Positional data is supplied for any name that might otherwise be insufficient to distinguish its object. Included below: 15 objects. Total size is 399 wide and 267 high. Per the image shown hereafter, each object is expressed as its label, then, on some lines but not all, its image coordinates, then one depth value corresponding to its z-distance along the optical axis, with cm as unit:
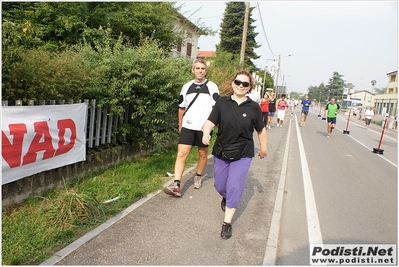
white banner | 335
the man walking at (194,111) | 445
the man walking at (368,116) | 2409
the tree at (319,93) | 12522
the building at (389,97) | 5422
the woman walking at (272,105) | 1438
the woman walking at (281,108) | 1675
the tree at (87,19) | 705
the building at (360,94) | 10310
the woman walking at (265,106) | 1350
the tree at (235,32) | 3738
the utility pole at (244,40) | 1582
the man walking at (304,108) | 1855
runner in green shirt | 1423
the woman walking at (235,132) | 344
